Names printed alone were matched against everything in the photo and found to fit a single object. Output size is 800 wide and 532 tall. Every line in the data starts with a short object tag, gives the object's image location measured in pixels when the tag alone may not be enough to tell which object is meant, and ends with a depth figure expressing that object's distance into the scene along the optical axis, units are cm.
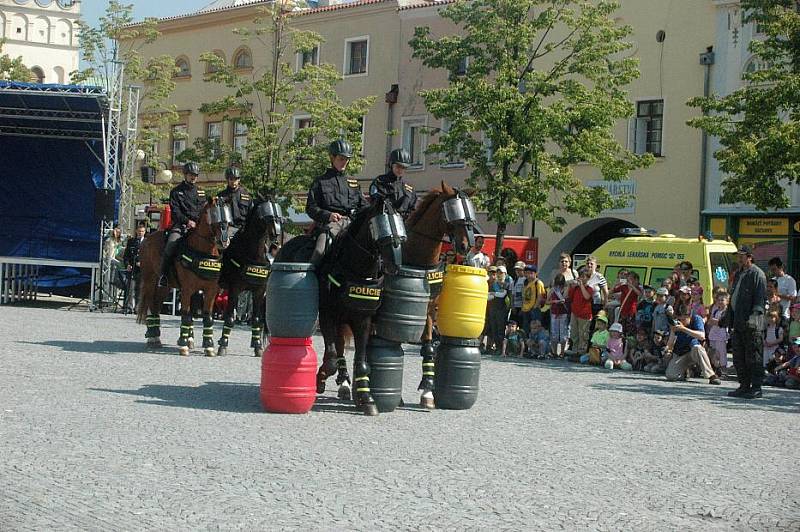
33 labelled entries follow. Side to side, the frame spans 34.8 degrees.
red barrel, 1212
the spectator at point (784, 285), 2023
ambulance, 2386
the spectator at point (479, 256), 2177
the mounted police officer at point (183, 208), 1836
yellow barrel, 1302
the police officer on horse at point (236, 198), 1794
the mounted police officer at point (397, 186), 1309
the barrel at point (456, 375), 1308
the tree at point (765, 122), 2366
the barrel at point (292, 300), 1227
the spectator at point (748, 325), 1652
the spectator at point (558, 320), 2358
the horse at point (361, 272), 1212
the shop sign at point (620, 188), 3850
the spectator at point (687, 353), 1967
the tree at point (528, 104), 3166
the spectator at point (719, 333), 2023
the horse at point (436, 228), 1225
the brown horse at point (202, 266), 1747
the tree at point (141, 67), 4600
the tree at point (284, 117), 3716
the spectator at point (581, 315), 2297
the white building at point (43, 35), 9656
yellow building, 3753
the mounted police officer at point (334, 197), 1327
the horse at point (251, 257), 1686
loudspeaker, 3038
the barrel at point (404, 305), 1237
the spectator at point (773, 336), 1966
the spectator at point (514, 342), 2364
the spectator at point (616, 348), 2166
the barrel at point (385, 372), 1255
